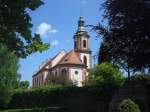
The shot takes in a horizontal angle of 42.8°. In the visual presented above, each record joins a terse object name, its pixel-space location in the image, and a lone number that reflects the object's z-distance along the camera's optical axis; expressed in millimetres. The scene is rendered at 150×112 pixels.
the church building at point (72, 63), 49465
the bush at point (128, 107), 9851
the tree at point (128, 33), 11178
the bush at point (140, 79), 12608
